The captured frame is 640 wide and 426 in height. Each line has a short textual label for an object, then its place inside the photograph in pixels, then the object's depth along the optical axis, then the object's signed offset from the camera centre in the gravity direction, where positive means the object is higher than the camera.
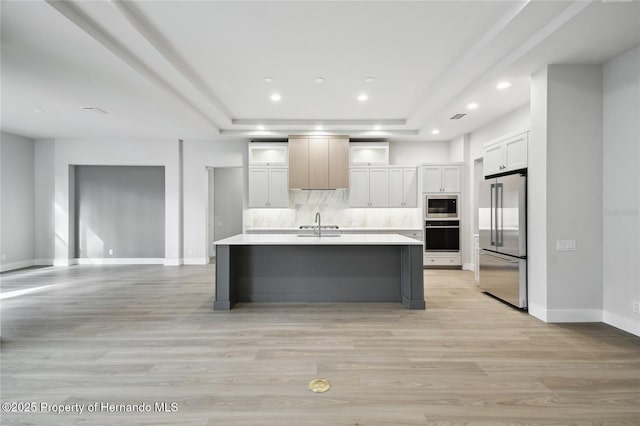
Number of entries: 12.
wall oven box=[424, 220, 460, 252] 6.91 -0.51
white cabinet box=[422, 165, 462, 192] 6.95 +0.71
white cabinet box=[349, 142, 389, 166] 7.31 +1.34
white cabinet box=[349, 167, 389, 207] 7.23 +0.55
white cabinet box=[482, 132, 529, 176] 3.96 +0.76
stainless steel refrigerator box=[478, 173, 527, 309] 3.90 -0.34
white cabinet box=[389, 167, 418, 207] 7.23 +0.57
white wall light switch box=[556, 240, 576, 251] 3.56 -0.38
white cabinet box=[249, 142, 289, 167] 7.19 +1.32
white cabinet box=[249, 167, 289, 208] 7.17 +0.55
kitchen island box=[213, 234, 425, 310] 4.39 -0.82
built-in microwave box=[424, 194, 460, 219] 6.93 +0.11
